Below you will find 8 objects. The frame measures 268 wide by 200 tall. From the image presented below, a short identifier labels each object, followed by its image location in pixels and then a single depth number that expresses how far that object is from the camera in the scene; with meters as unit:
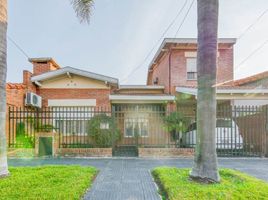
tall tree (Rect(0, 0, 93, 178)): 4.73
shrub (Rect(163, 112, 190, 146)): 9.09
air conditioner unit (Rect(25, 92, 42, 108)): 9.47
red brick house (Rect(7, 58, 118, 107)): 10.94
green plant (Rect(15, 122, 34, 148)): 8.77
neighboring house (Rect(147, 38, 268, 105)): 11.74
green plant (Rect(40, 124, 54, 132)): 9.42
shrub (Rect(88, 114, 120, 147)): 8.68
